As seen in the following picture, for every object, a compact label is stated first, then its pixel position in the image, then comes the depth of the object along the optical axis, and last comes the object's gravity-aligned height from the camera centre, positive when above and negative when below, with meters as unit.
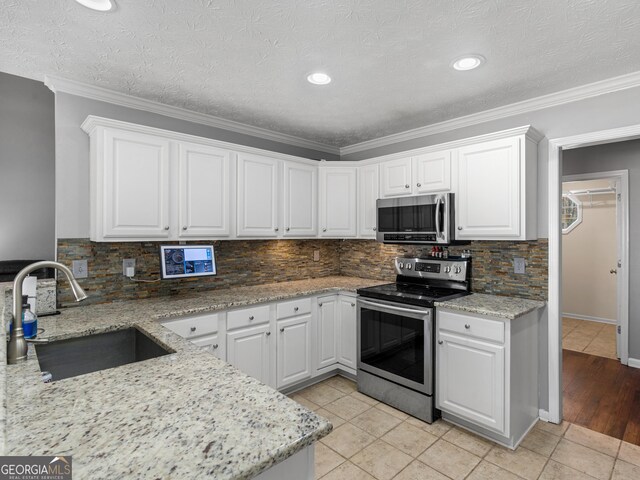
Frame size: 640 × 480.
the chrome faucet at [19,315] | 1.35 -0.29
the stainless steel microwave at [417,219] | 2.91 +0.19
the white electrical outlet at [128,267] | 2.69 -0.20
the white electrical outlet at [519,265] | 2.81 -0.20
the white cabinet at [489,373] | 2.35 -0.94
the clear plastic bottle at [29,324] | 1.57 -0.37
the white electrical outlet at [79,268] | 2.50 -0.19
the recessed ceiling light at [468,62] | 2.10 +1.10
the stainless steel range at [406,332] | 2.68 -0.75
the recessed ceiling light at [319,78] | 2.34 +1.11
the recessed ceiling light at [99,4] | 1.60 +1.10
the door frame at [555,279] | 2.66 -0.29
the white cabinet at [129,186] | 2.36 +0.39
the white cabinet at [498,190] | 2.58 +0.39
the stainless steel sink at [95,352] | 1.79 -0.61
